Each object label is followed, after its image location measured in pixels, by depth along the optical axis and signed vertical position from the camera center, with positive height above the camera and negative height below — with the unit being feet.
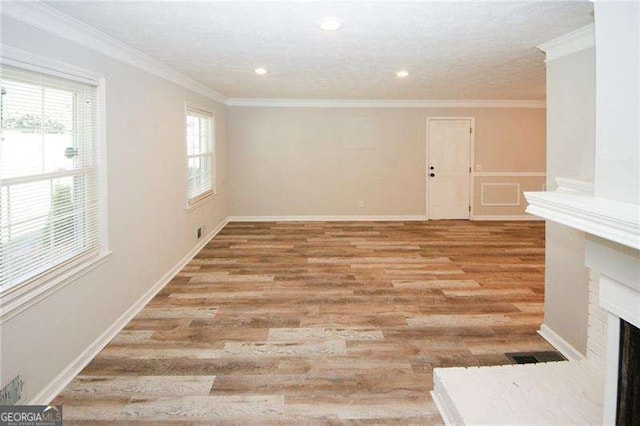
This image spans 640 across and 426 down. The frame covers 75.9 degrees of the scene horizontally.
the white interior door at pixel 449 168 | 26.53 +1.12
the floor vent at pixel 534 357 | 9.43 -4.04
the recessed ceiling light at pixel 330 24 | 9.27 +3.75
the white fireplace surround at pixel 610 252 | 4.52 -0.89
